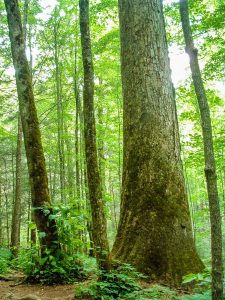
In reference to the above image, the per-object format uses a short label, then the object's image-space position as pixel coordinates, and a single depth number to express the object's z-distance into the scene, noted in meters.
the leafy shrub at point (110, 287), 3.66
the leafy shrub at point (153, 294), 3.55
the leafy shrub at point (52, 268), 4.77
